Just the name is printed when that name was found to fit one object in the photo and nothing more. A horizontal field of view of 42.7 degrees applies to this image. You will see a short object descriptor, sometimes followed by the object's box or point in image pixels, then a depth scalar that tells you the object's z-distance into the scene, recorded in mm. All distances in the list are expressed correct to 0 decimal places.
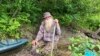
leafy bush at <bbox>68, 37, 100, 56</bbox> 3003
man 3513
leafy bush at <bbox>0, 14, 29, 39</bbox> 3588
